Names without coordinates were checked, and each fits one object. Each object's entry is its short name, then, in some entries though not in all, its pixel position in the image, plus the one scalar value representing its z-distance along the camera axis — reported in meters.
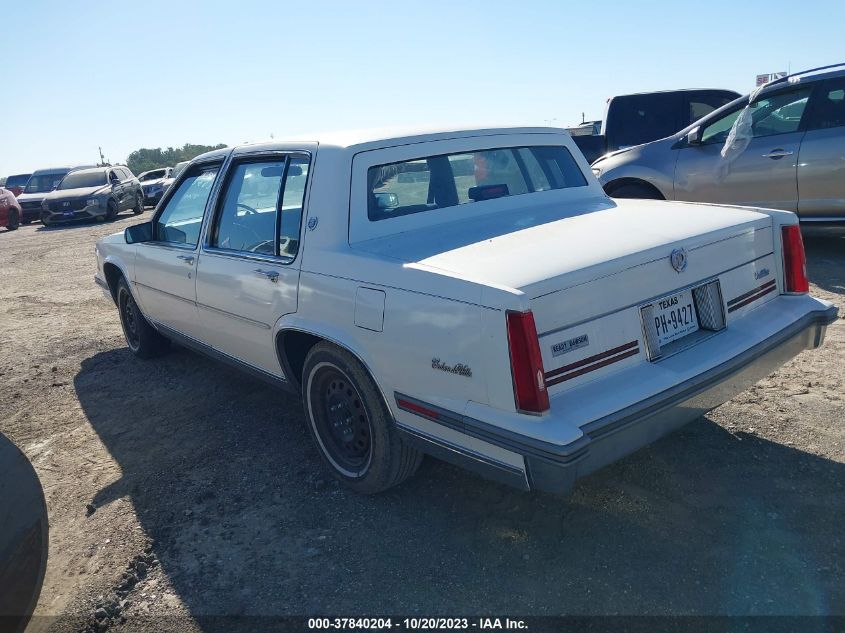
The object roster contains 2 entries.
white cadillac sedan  2.53
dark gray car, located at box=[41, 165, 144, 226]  19.11
